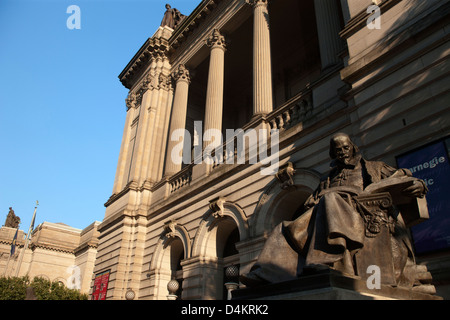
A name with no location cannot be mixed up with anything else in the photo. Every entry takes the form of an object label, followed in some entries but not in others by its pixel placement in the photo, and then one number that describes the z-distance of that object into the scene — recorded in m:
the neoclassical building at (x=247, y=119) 8.50
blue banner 6.86
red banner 18.98
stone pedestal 3.39
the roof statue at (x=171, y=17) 27.64
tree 25.16
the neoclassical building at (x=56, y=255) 37.47
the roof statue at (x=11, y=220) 61.84
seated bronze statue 4.10
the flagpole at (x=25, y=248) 36.19
